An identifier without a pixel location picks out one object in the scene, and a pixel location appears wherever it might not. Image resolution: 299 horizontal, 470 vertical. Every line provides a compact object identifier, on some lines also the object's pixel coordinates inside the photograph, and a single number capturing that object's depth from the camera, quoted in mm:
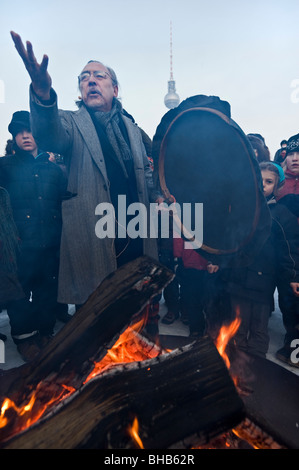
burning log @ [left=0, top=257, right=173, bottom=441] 1238
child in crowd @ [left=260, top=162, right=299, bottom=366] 2508
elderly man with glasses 1575
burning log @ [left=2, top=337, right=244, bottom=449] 916
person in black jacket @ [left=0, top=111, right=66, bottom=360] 2672
